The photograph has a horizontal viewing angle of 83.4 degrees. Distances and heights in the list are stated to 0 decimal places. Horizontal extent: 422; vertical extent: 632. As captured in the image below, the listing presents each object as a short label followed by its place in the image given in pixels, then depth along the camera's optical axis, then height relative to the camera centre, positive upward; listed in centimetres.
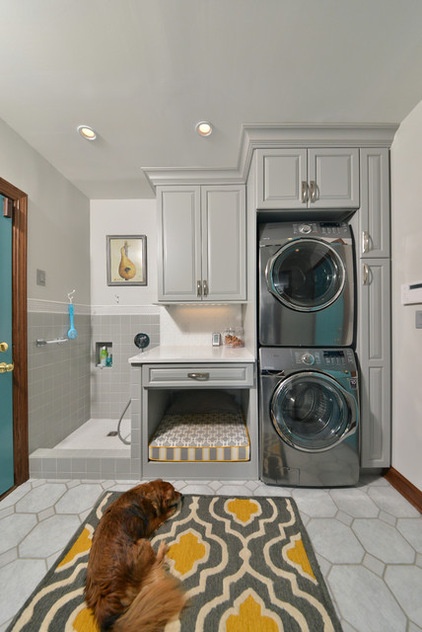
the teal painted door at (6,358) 155 -29
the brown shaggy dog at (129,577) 83 -105
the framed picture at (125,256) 259 +64
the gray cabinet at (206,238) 213 +69
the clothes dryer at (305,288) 162 +18
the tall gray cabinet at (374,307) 164 +5
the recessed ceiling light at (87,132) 162 +128
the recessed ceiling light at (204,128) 160 +128
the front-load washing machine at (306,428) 157 -74
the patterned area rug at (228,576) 88 -115
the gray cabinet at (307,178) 165 +95
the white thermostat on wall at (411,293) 145 +14
